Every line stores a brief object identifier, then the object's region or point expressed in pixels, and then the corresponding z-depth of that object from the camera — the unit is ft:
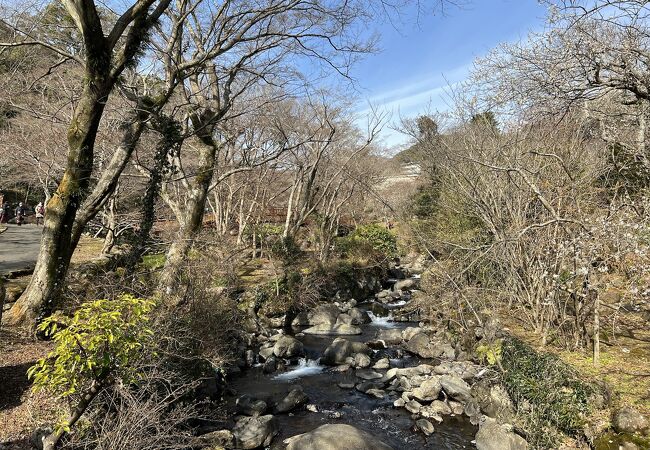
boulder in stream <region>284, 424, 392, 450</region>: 19.49
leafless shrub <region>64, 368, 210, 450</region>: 13.78
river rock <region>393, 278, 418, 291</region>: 61.26
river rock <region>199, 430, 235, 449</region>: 20.69
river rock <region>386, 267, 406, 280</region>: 69.86
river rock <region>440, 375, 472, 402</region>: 26.37
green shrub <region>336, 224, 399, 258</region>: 65.72
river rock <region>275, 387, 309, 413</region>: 26.55
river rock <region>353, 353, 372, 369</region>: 34.30
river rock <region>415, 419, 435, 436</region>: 23.67
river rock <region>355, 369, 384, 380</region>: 32.01
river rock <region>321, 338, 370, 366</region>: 35.27
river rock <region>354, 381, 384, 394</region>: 29.81
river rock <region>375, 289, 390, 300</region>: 58.34
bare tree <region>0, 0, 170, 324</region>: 24.20
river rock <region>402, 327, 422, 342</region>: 40.01
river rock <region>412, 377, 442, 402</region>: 26.84
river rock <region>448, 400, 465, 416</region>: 25.52
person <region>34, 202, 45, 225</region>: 77.41
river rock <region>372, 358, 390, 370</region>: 33.91
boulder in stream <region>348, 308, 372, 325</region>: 46.80
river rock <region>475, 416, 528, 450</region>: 20.36
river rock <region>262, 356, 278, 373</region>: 33.14
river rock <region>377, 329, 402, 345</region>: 40.37
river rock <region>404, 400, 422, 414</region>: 26.01
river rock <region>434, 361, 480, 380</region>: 28.99
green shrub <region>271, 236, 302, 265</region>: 51.31
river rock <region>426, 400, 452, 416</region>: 25.50
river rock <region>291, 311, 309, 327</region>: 47.03
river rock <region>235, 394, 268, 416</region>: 25.61
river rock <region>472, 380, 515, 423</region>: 22.63
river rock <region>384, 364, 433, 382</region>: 31.14
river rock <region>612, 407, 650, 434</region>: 16.83
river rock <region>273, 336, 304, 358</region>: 36.11
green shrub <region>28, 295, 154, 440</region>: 11.60
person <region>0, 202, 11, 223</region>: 78.59
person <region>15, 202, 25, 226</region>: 78.28
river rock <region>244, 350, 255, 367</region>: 34.24
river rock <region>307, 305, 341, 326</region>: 45.91
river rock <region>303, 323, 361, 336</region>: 43.80
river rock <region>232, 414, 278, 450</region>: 21.79
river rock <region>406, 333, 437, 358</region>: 35.78
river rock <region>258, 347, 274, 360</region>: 35.63
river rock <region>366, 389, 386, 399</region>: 28.84
